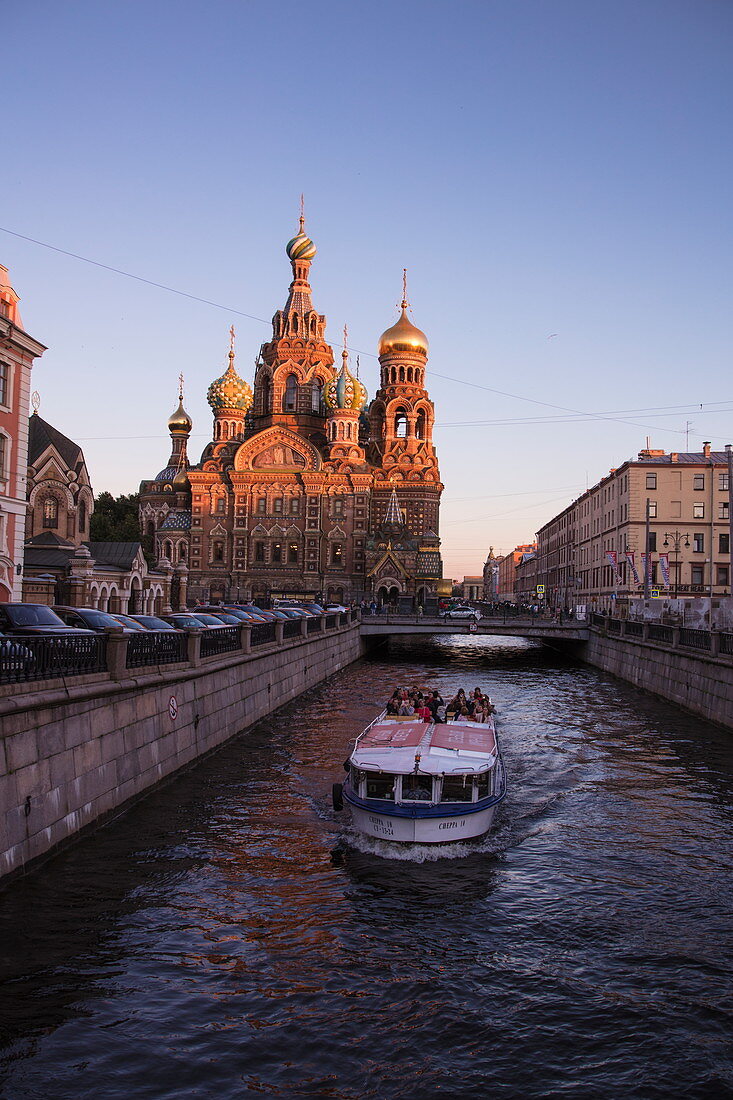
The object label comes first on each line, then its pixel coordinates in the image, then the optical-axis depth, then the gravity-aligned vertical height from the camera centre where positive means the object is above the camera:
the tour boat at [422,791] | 17.22 -4.02
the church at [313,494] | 95.12 +10.18
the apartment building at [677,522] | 67.62 +5.36
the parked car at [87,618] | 25.95 -0.98
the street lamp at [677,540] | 64.07 +3.87
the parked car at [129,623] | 28.29 -1.18
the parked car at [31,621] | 22.22 -0.92
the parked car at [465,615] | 66.31 -1.96
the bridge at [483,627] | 63.44 -2.63
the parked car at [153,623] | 29.98 -1.24
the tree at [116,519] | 105.69 +8.25
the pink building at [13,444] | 31.75 +5.05
